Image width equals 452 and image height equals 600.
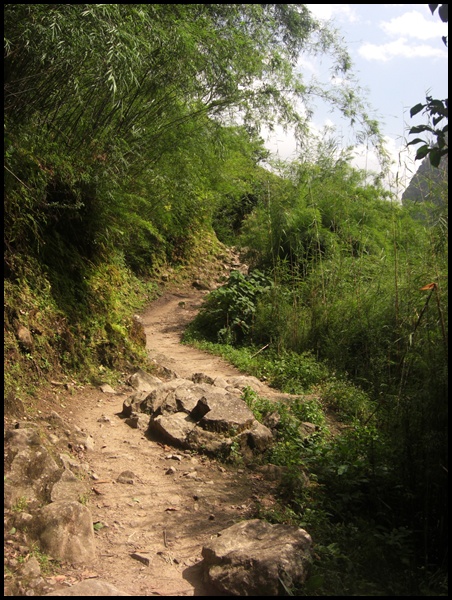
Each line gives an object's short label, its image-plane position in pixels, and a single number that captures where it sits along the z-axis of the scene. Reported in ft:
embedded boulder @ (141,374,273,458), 14.35
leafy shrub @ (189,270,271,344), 27.27
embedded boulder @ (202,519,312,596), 8.41
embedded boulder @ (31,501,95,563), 9.24
